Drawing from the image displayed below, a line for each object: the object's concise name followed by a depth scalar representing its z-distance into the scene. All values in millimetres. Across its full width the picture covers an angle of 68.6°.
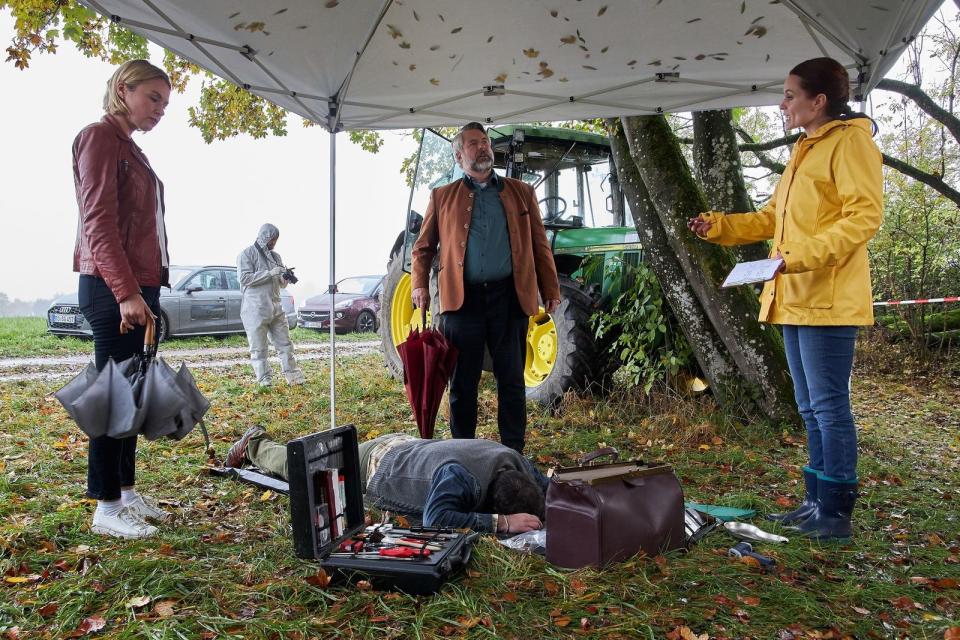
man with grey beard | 3869
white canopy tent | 3494
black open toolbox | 2275
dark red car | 16219
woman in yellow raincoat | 2715
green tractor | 5590
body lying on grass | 2721
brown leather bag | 2457
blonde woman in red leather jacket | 2756
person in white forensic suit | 7461
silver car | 12086
